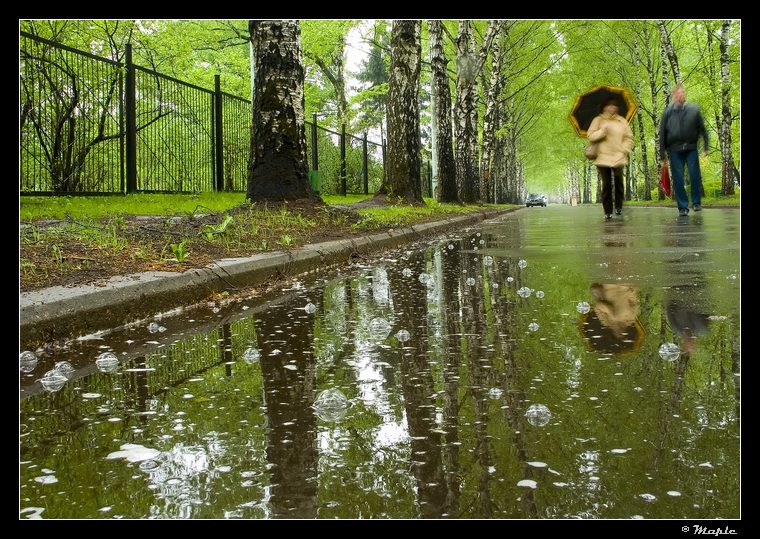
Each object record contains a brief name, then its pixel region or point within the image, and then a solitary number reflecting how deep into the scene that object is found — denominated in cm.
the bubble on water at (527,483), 168
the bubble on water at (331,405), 228
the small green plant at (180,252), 498
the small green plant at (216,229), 629
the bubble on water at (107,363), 291
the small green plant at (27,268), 398
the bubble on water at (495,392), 244
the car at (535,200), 6550
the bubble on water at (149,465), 183
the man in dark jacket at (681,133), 1177
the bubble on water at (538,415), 214
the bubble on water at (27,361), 290
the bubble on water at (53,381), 265
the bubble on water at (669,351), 293
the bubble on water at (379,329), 358
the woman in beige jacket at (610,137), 1186
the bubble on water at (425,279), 568
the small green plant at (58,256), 434
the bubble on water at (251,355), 308
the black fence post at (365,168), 2494
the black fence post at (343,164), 2256
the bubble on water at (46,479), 174
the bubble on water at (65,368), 282
